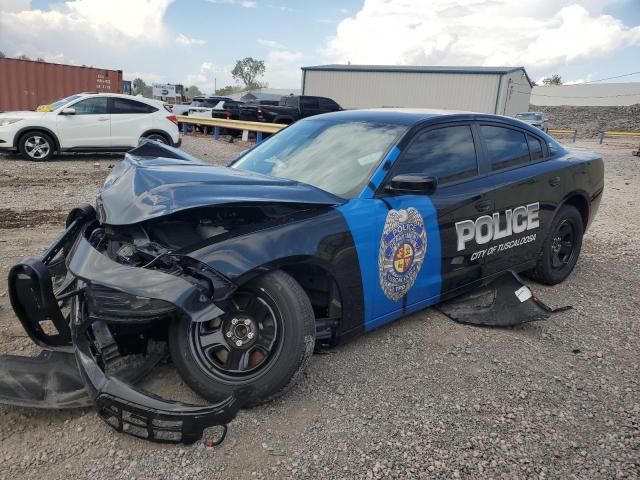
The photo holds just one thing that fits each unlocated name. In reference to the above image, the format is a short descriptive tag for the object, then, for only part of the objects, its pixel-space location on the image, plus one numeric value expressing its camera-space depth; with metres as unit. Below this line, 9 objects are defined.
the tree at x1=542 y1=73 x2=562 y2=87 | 86.81
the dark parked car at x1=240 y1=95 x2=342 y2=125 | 19.23
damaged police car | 2.38
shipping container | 18.38
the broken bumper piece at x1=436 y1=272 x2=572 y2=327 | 3.74
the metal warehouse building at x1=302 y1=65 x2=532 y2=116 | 33.66
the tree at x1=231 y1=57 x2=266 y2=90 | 107.88
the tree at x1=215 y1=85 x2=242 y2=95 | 99.31
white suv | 11.23
